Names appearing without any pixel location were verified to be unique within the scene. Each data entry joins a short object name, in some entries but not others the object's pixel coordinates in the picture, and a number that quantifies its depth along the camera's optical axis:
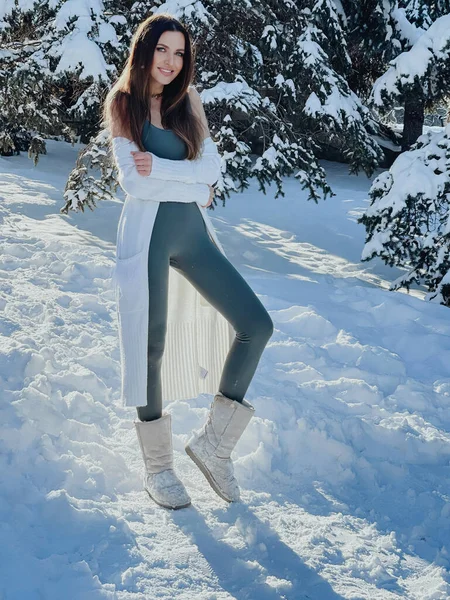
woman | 2.61
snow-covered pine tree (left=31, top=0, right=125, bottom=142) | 7.30
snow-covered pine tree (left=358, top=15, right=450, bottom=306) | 6.02
